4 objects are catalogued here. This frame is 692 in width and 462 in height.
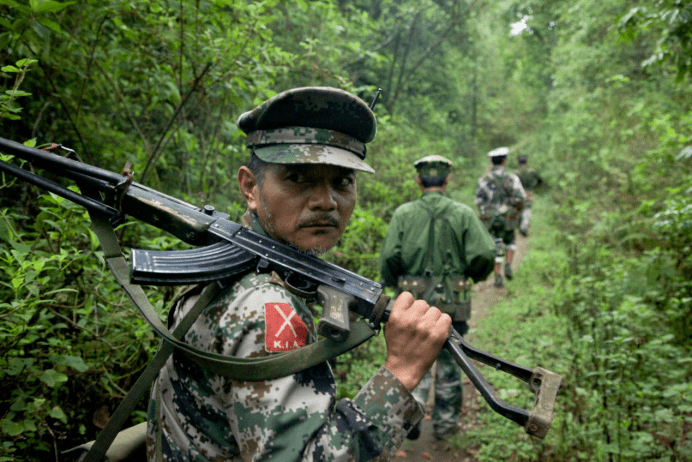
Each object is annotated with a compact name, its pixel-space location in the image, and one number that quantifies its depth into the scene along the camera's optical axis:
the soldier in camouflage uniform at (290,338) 1.12
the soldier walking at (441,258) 3.96
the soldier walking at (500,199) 7.55
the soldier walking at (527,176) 10.15
